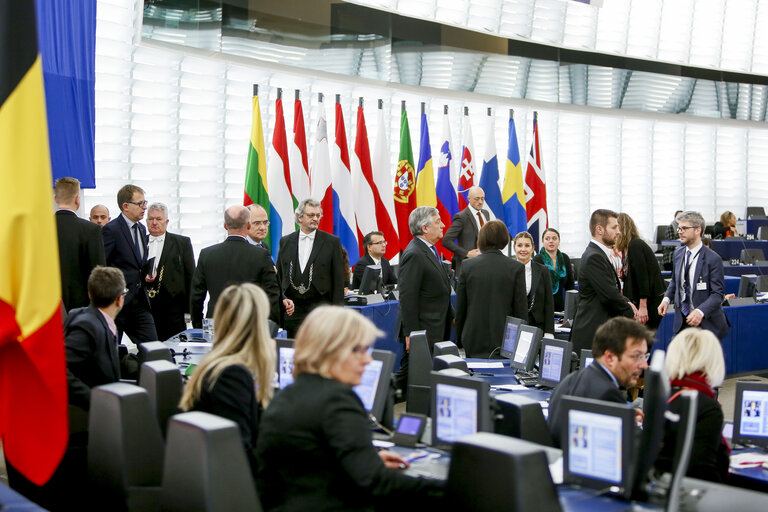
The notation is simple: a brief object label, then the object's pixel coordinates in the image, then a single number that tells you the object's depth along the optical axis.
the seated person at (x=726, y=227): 16.92
